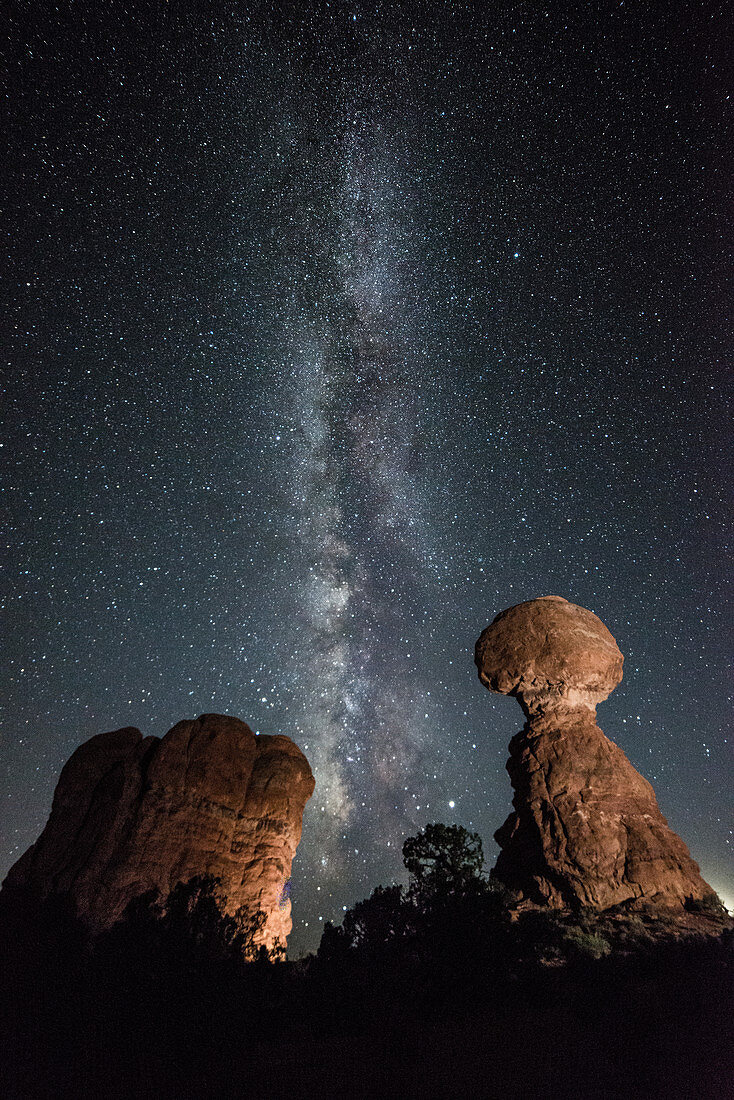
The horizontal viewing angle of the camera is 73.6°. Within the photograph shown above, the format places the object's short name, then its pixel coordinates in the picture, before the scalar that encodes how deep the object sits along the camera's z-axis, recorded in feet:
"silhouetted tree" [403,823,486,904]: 57.06
